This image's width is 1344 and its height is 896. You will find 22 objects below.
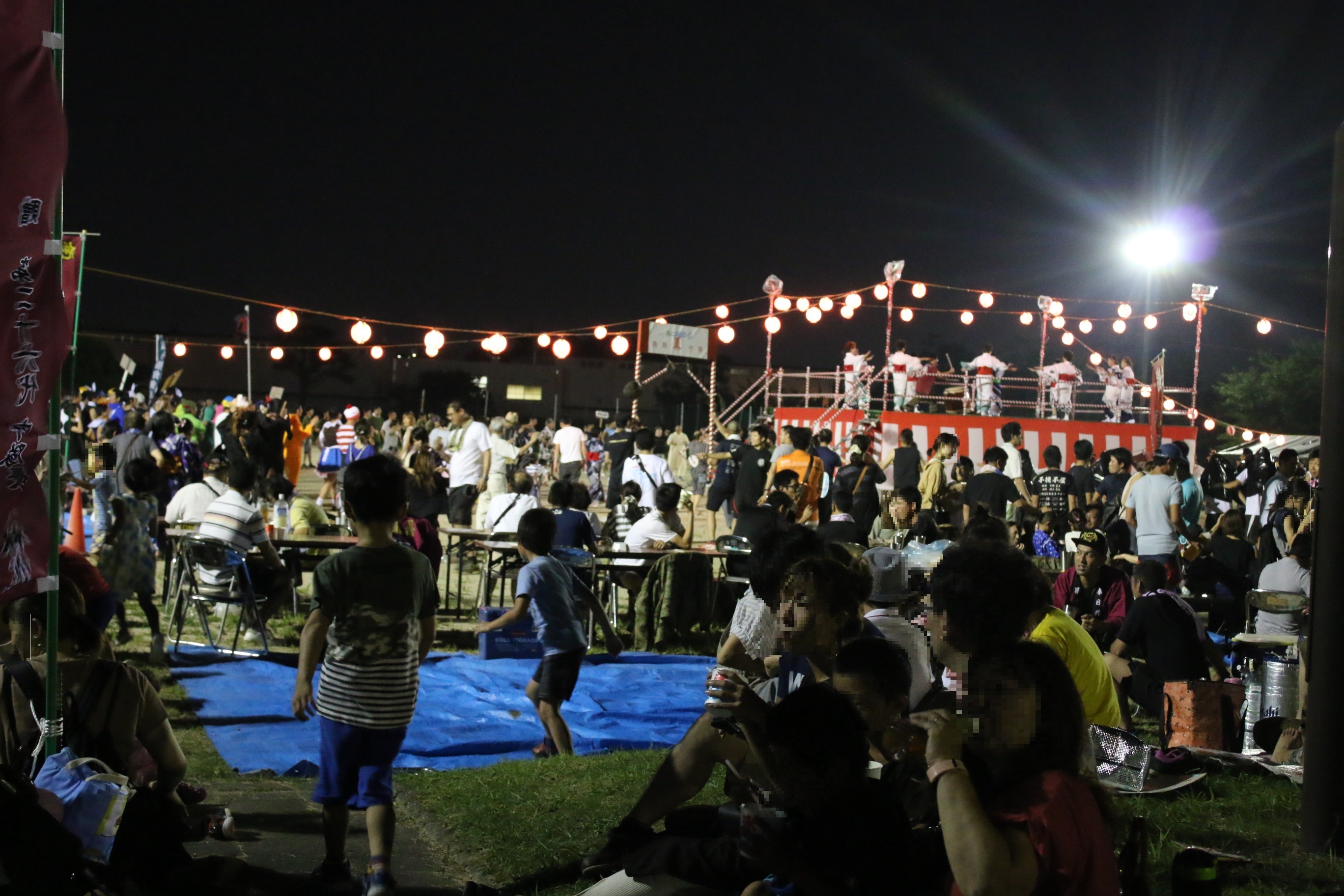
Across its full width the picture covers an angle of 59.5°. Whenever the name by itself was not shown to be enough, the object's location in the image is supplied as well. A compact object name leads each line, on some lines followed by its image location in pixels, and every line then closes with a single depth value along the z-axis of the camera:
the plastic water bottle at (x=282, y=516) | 10.05
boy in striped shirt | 3.94
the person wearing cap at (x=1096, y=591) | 7.62
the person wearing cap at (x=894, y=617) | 4.43
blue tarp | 6.59
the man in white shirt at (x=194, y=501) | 9.60
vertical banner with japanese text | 3.72
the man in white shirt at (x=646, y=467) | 13.59
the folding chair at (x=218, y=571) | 8.50
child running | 5.94
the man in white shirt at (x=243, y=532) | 8.52
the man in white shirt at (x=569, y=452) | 18.77
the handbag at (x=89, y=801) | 3.33
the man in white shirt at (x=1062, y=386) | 22.72
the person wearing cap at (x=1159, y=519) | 10.62
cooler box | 8.84
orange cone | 11.39
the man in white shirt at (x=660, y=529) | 10.42
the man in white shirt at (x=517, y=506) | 10.78
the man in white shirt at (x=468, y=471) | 13.62
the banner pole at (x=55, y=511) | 3.74
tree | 39.22
